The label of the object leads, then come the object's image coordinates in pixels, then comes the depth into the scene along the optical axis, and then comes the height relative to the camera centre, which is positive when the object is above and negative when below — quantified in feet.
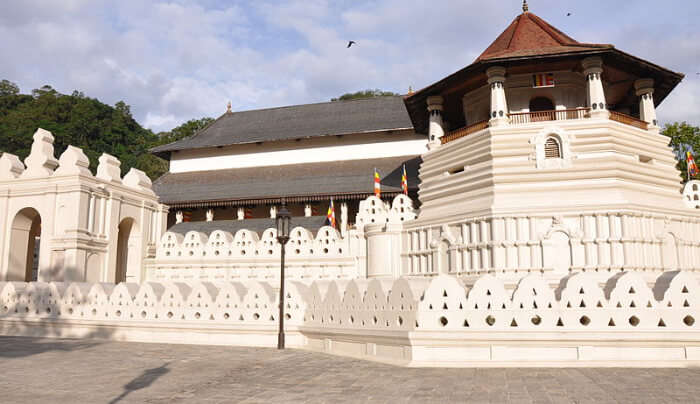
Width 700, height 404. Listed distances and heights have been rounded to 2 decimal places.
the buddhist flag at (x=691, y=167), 74.54 +15.24
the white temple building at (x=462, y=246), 30.40 +3.72
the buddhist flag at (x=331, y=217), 75.20 +8.59
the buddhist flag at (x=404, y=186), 74.74 +12.71
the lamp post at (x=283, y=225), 43.42 +4.32
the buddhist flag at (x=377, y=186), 71.41 +12.20
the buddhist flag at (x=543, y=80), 62.44 +22.85
